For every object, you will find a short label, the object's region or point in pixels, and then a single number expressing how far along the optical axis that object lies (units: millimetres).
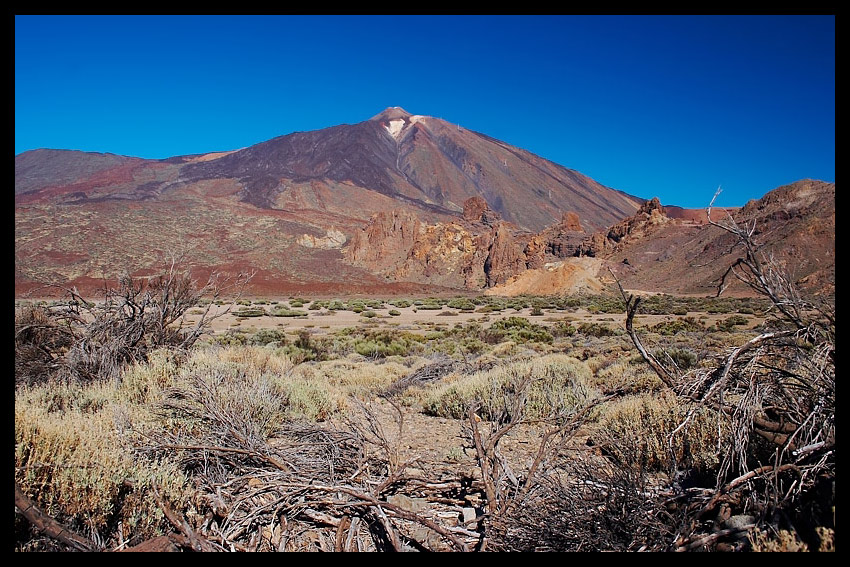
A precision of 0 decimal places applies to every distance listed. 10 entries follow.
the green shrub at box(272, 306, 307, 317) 29919
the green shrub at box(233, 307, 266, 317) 28797
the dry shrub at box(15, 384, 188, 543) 2746
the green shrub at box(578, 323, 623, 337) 17031
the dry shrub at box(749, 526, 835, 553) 1827
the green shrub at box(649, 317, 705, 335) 17795
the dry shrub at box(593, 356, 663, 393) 6469
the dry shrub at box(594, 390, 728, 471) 3701
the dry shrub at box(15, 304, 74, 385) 6023
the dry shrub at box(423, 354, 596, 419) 5895
